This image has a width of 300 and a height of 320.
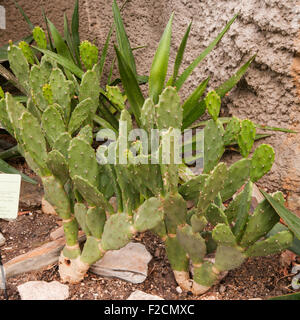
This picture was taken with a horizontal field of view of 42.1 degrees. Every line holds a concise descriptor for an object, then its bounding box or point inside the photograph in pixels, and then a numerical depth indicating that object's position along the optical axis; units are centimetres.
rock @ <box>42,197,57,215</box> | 184
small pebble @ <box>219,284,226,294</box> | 138
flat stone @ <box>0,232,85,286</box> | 146
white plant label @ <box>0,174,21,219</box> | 131
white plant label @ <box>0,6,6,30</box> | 201
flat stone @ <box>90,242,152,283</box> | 143
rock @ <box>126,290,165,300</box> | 128
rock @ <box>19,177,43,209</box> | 188
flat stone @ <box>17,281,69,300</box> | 133
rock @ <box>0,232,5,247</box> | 164
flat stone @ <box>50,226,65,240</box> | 165
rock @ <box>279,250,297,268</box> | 149
